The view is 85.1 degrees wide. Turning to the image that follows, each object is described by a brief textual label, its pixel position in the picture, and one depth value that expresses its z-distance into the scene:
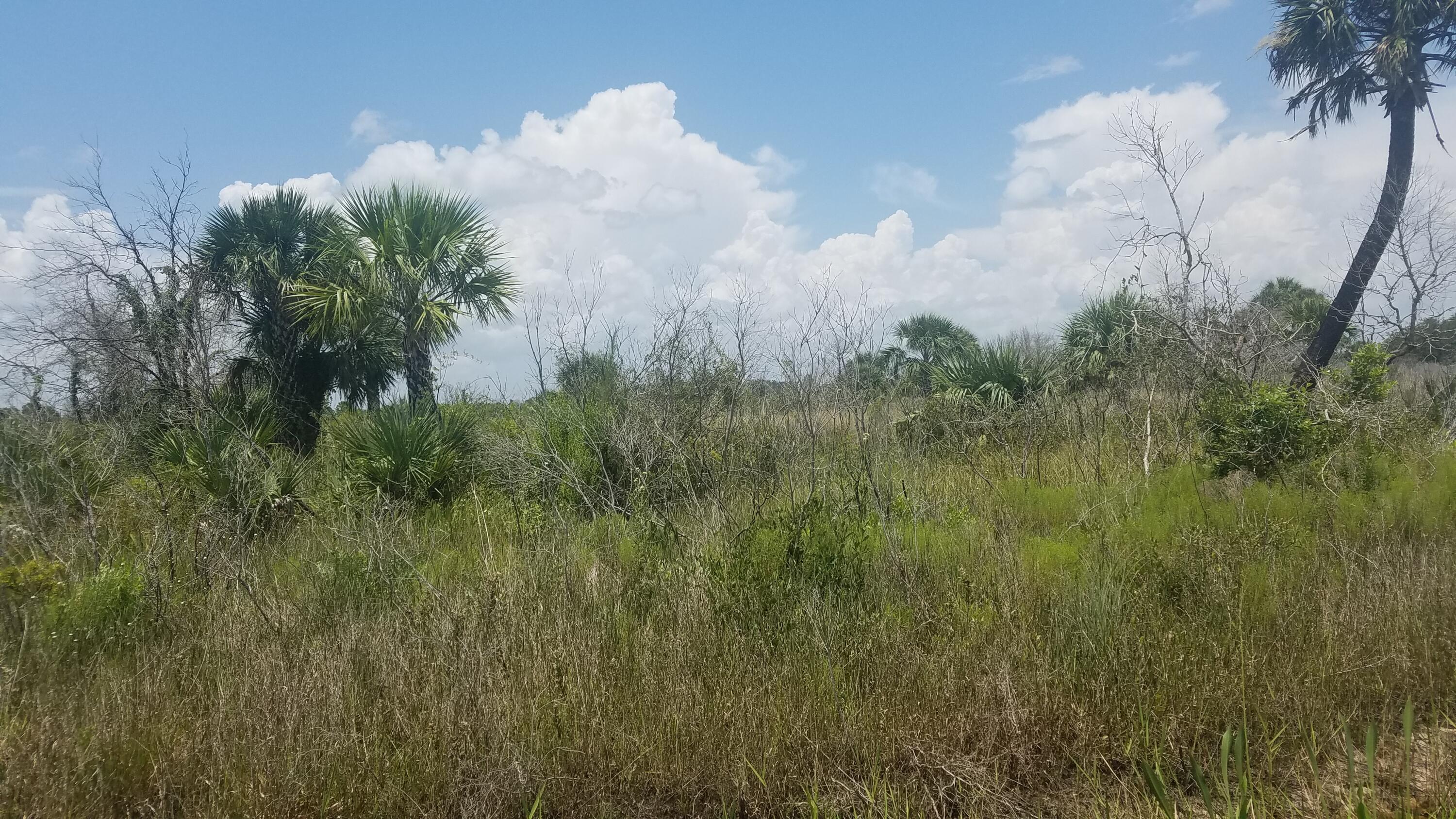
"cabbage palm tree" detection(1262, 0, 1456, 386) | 12.28
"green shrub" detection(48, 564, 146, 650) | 4.64
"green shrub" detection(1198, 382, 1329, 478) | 7.43
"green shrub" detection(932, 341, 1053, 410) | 12.28
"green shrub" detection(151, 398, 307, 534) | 7.22
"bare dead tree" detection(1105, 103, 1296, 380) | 9.11
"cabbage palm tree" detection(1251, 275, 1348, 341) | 17.67
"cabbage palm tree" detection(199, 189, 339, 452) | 13.13
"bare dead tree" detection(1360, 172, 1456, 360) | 9.37
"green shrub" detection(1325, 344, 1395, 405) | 8.25
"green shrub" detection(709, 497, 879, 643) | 4.70
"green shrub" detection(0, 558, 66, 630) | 4.84
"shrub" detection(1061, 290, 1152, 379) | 10.84
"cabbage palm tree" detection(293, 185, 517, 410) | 12.54
